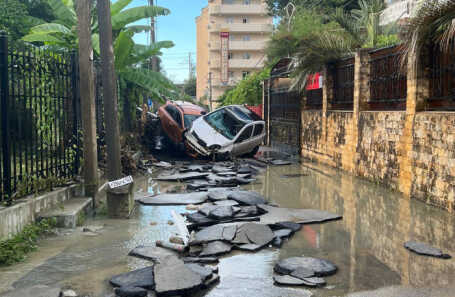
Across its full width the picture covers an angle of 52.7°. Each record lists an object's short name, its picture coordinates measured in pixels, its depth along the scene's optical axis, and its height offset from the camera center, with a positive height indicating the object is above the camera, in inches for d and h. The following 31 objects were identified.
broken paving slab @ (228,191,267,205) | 334.6 -55.2
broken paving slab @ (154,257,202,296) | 170.2 -60.3
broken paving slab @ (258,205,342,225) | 286.5 -59.8
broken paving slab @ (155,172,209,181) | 472.9 -55.0
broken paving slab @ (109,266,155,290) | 177.0 -61.7
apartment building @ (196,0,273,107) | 2711.6 +511.3
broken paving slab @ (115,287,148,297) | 169.2 -62.3
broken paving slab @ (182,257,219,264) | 210.2 -62.6
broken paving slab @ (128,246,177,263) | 214.0 -61.9
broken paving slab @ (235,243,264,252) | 228.1 -61.9
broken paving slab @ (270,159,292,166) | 597.3 -50.7
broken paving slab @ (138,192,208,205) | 349.1 -58.8
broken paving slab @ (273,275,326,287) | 181.7 -62.9
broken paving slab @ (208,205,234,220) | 285.7 -56.4
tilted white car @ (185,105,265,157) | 616.7 -12.9
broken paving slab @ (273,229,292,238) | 249.3 -60.2
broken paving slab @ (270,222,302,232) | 266.9 -60.0
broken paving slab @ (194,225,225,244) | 240.2 -59.8
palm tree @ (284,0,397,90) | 528.5 +94.3
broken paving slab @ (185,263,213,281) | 184.1 -60.4
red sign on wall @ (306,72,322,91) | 597.4 +56.4
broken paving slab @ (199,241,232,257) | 220.2 -61.5
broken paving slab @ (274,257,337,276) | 194.1 -61.6
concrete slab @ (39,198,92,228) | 269.9 -53.4
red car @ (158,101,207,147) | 686.5 +8.7
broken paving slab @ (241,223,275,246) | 239.0 -59.0
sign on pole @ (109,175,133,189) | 303.9 -39.3
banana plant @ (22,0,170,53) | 518.3 +126.6
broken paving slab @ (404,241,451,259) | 214.8 -60.6
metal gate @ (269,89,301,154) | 689.6 +6.2
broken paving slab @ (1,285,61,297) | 168.9 -62.8
